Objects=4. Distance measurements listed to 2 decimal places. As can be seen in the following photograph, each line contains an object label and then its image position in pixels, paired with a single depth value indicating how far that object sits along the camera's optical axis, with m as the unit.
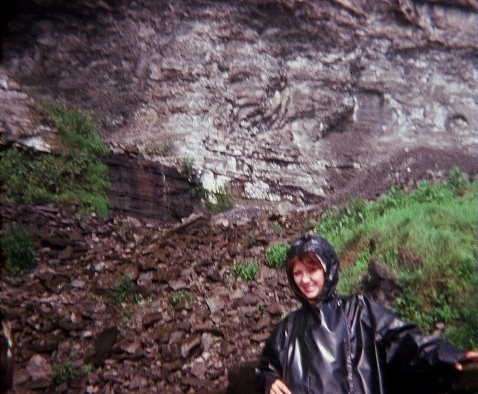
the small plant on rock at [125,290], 4.28
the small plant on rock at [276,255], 4.53
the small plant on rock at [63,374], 3.41
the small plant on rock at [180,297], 4.18
